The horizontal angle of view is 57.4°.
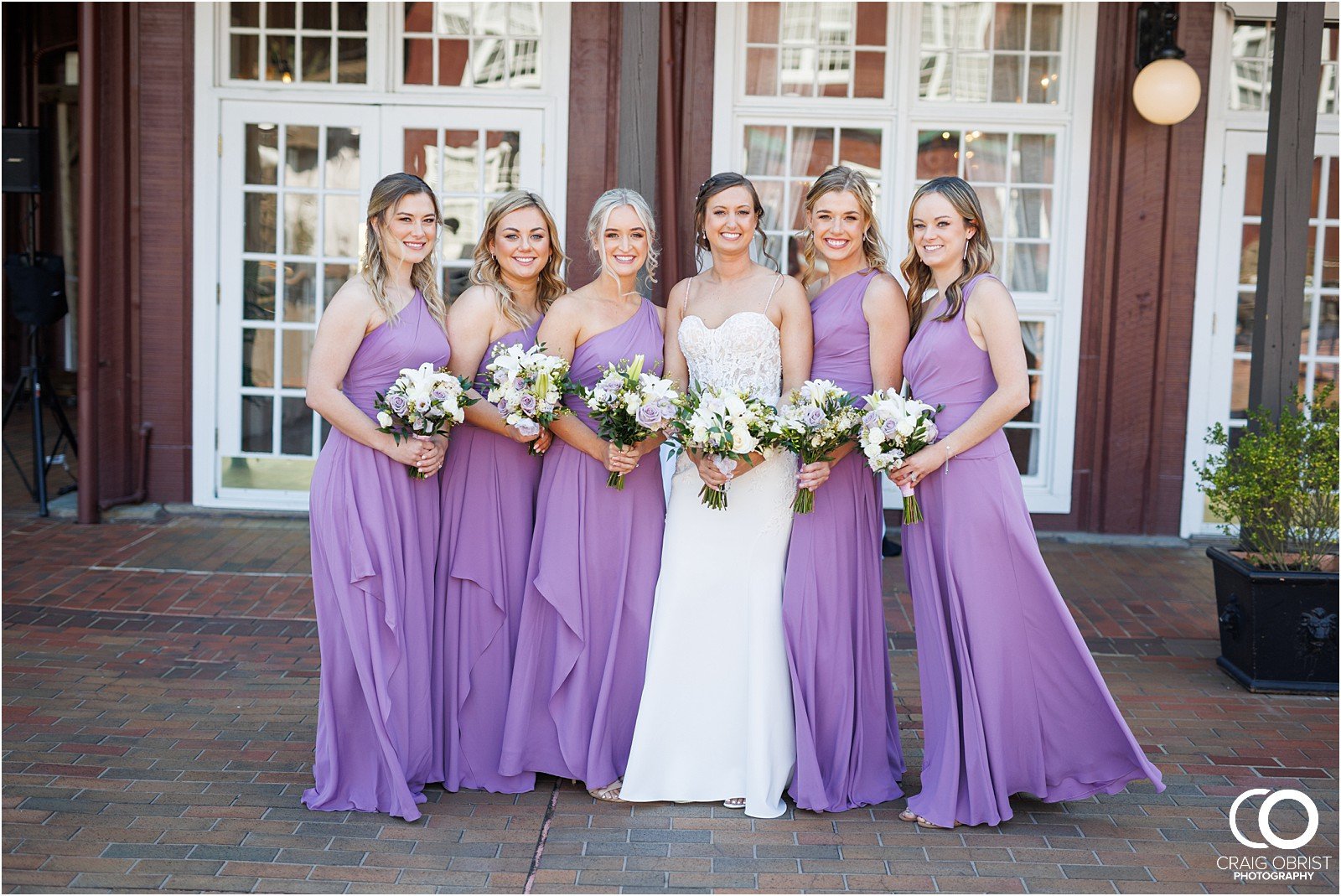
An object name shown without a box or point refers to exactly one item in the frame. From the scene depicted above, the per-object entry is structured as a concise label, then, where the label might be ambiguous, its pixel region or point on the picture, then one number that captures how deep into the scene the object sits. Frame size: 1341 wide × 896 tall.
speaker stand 8.00
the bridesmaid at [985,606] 3.79
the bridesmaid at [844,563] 3.90
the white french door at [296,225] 7.82
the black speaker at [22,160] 7.86
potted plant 5.17
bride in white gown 3.93
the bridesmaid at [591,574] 3.97
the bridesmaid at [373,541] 3.84
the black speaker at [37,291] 8.05
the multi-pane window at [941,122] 7.70
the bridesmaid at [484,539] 4.02
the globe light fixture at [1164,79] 7.23
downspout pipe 7.41
